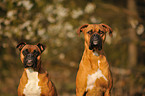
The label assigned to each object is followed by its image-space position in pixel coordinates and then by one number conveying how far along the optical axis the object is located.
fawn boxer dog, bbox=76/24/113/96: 10.00
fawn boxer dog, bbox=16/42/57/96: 9.90
